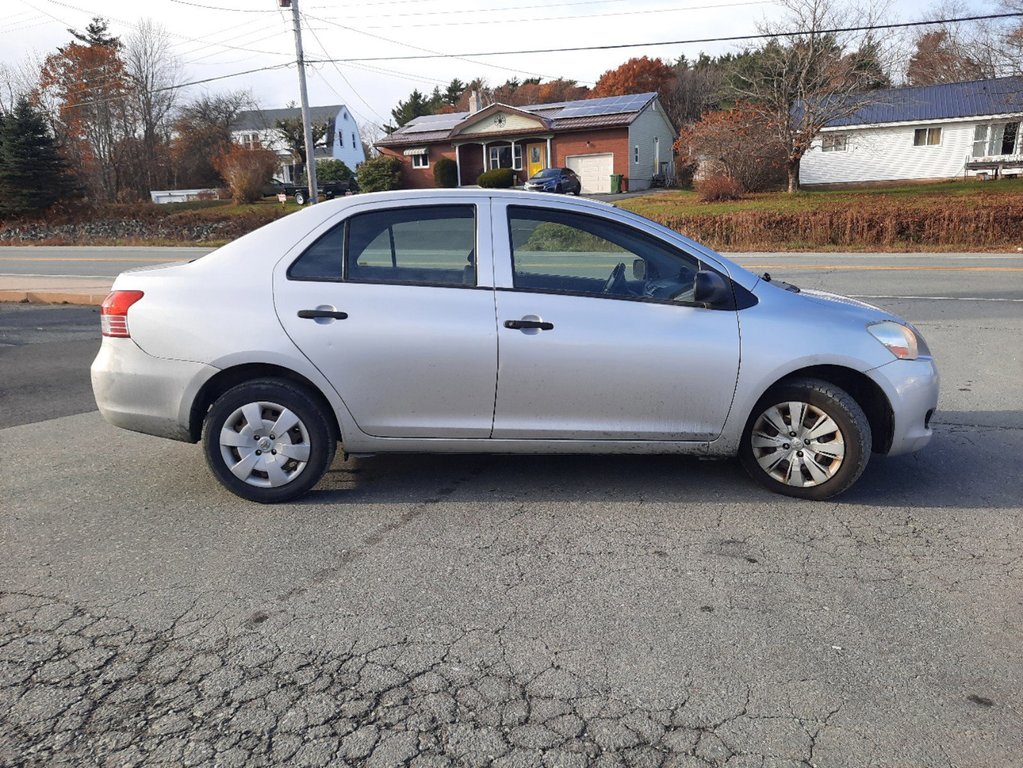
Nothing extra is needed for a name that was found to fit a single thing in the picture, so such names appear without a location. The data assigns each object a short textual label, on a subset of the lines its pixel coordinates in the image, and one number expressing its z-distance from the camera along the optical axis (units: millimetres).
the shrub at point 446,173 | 46781
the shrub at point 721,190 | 31531
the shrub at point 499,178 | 42688
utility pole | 24625
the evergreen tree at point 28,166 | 36875
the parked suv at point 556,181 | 37666
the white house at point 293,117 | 66750
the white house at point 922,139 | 38375
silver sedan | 4293
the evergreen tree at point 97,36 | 56438
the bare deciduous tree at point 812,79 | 29406
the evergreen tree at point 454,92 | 82062
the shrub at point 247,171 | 44000
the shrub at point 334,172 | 52188
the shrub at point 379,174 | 46219
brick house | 44562
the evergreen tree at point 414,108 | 81812
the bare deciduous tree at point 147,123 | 49688
